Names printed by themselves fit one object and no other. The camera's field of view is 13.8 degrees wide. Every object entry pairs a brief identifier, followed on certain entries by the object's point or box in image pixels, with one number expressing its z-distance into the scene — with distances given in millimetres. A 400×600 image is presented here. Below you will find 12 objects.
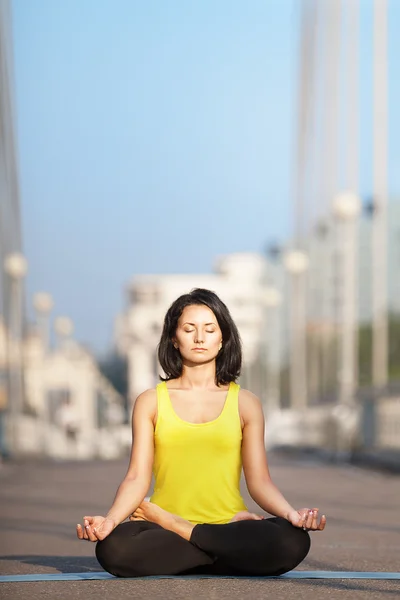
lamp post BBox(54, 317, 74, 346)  77438
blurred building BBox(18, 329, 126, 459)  48128
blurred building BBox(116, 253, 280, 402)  115438
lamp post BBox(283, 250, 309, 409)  50688
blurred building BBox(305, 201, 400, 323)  39031
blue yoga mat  5211
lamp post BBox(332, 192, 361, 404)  30812
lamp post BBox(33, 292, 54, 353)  55406
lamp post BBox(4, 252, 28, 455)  41769
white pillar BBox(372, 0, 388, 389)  34075
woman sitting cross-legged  5062
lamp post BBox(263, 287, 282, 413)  82481
